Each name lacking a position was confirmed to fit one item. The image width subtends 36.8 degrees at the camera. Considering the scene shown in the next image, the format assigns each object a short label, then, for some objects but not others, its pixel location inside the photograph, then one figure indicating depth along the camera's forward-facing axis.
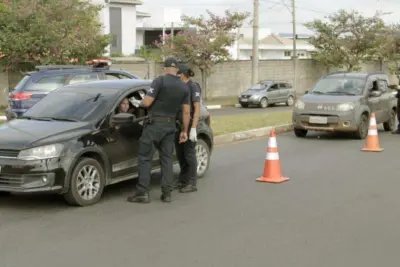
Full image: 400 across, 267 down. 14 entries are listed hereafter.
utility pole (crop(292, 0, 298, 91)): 41.50
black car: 6.88
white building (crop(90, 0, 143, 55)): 49.27
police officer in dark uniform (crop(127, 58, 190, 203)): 7.47
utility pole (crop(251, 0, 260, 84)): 32.81
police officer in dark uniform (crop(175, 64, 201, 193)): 8.09
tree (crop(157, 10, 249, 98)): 33.44
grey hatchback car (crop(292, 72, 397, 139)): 14.17
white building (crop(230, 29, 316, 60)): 73.88
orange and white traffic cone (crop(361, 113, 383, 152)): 12.47
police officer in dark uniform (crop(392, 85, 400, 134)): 15.10
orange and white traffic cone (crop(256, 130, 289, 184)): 9.11
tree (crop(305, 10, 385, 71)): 42.19
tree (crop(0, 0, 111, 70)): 24.56
